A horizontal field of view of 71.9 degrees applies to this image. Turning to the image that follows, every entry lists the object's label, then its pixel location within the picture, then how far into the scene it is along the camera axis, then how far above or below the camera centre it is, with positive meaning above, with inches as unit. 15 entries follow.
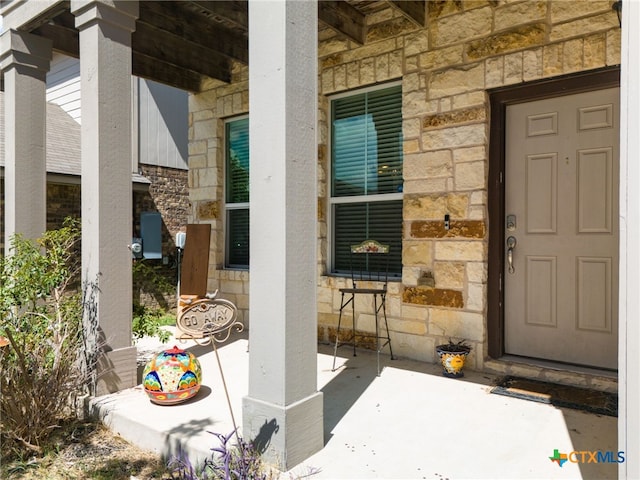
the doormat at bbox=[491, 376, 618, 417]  110.9 -44.6
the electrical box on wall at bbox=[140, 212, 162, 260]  277.0 -1.1
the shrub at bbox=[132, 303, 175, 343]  130.8 -28.9
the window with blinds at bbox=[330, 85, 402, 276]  165.3 +22.4
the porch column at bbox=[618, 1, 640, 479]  59.4 -2.9
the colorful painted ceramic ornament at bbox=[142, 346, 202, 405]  110.7 -37.6
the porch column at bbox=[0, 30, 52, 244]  150.6 +35.6
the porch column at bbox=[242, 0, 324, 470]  82.7 +0.3
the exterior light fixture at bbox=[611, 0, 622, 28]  96.6 +49.2
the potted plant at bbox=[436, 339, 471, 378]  132.6 -39.1
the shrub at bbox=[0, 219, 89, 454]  101.0 -29.5
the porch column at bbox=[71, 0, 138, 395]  118.0 +14.2
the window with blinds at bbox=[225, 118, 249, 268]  213.0 +18.2
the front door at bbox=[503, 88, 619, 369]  126.9 -0.1
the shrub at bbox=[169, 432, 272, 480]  77.7 -43.3
